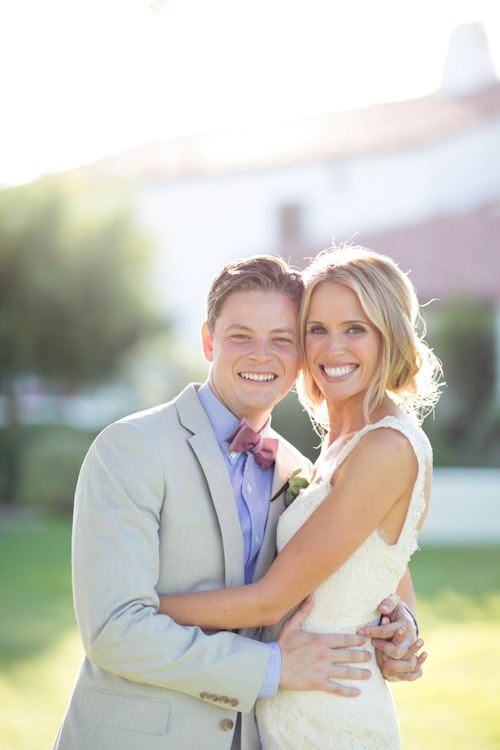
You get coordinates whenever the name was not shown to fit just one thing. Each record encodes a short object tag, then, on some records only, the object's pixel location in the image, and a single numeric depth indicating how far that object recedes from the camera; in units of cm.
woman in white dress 265
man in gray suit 241
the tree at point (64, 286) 1412
